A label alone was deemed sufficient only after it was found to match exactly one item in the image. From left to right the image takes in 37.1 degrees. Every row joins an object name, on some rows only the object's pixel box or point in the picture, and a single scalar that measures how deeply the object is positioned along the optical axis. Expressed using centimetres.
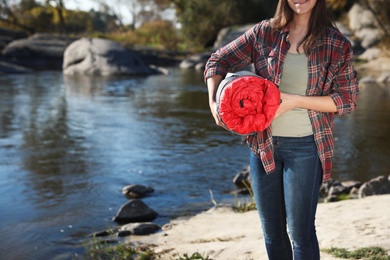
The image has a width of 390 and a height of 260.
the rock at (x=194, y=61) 2722
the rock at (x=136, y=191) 695
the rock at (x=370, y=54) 2451
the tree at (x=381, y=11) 2563
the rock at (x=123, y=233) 550
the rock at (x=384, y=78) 1937
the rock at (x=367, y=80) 1908
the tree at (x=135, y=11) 4506
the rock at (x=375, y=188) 637
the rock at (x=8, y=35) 2870
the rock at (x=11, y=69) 2243
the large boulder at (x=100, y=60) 2317
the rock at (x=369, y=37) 2616
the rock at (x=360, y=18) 2752
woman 265
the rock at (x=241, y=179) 733
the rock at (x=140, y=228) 552
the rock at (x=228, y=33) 3013
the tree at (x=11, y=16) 3644
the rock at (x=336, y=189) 667
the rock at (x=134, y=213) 605
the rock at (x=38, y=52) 2622
